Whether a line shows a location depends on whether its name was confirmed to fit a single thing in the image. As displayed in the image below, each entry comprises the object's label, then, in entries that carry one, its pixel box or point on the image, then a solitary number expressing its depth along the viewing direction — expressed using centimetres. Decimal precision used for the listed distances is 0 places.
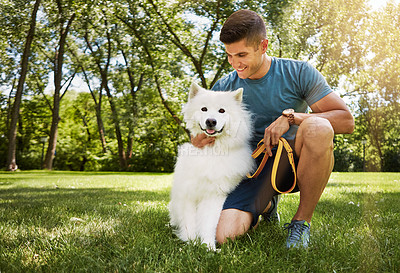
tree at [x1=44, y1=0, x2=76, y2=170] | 1783
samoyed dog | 239
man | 239
